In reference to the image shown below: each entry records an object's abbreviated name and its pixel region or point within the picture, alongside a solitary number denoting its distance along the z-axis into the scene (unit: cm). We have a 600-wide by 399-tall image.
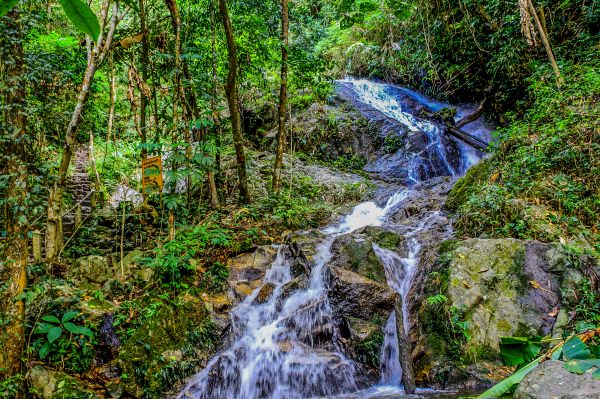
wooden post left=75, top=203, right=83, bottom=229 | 703
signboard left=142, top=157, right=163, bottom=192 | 635
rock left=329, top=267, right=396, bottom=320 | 535
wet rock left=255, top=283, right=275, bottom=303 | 585
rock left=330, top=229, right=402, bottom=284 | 589
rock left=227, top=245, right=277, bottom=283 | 617
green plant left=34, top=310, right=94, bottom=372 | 418
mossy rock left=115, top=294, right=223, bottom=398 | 445
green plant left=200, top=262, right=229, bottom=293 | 579
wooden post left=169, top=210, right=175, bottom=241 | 616
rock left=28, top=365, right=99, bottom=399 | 392
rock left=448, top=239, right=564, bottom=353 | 471
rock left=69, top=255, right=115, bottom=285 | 545
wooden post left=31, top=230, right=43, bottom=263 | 556
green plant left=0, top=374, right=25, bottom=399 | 370
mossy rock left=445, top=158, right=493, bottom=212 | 762
